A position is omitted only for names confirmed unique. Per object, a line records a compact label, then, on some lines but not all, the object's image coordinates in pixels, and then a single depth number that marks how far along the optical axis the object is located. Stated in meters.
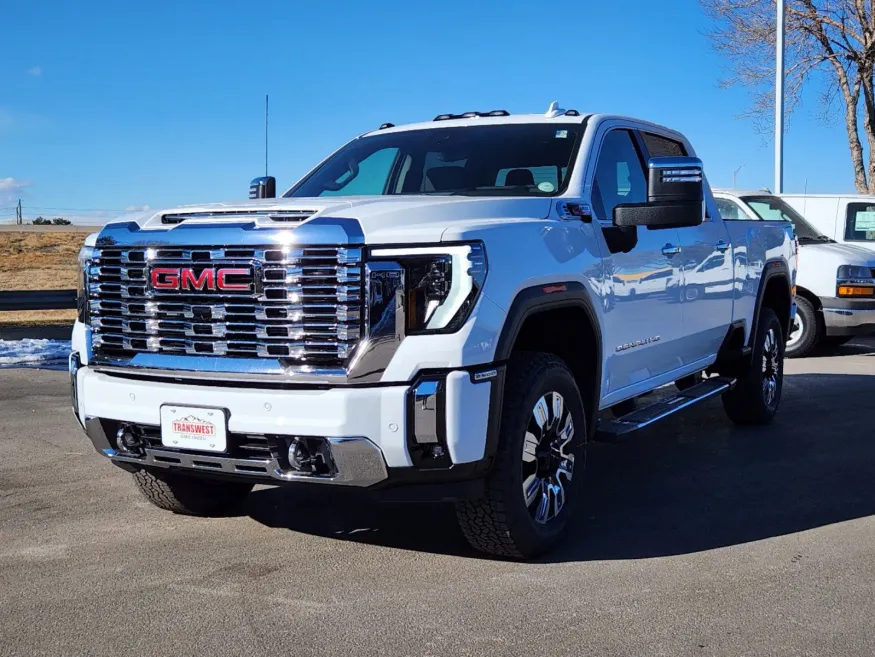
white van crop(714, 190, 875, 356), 11.94
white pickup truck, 3.81
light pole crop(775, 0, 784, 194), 20.41
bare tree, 24.88
